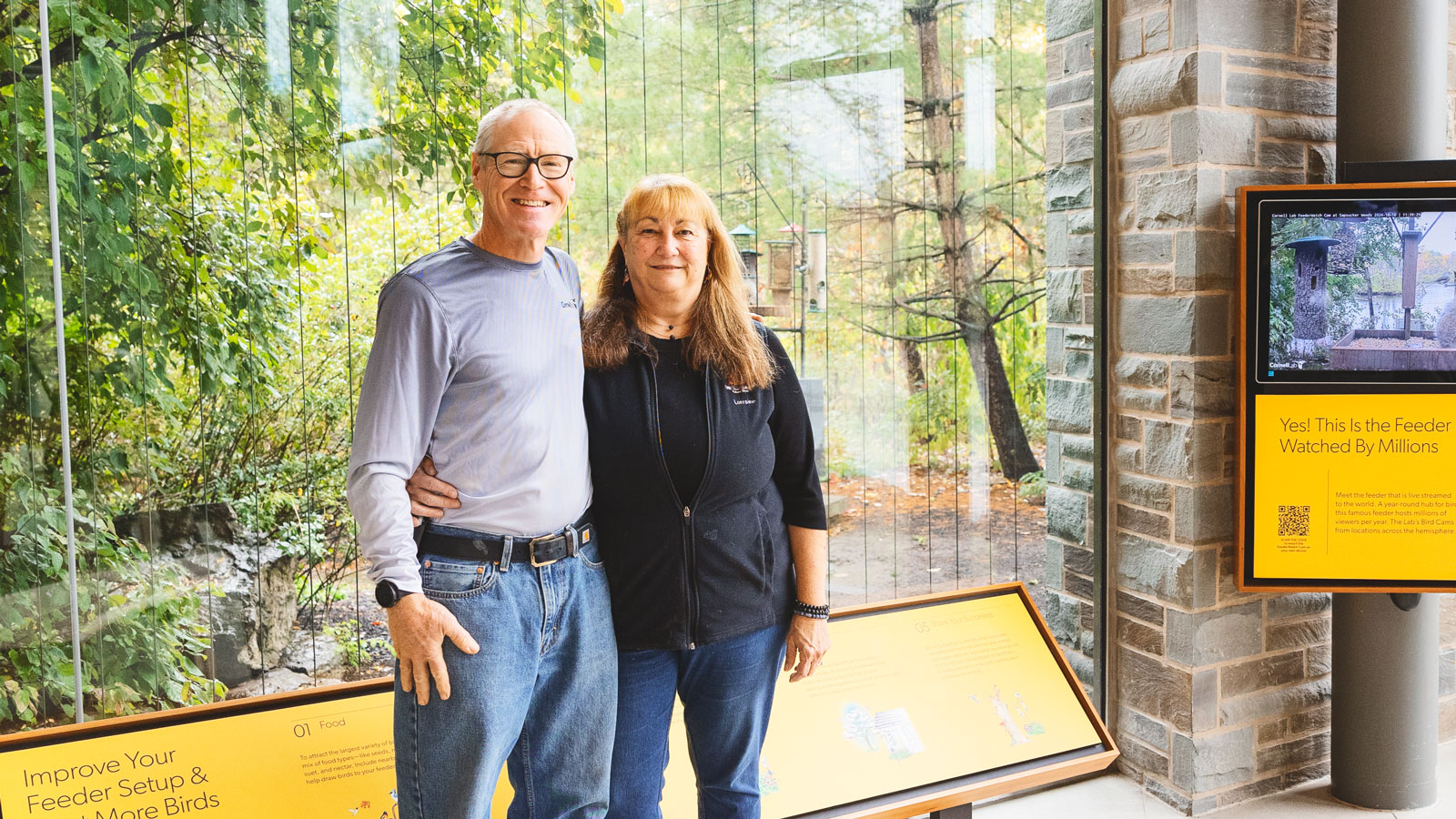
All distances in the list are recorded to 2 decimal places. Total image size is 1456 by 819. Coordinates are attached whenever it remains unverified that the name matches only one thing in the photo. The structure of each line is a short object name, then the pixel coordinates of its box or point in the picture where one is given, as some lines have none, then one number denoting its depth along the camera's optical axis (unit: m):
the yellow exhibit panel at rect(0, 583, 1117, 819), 1.94
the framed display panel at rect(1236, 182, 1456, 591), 2.71
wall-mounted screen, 2.70
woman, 1.84
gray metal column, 2.74
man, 1.60
